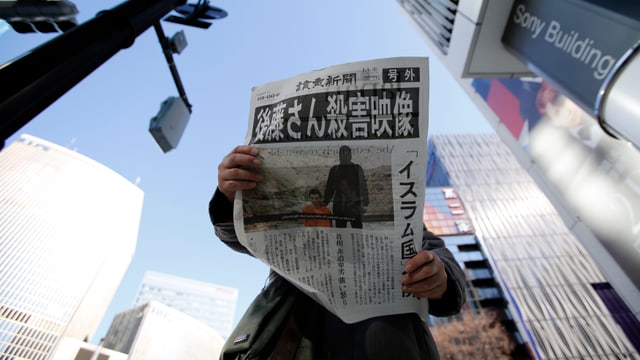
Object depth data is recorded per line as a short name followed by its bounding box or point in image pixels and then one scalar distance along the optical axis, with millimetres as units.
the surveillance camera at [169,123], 1551
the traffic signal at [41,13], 948
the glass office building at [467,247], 24875
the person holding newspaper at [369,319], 757
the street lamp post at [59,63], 520
